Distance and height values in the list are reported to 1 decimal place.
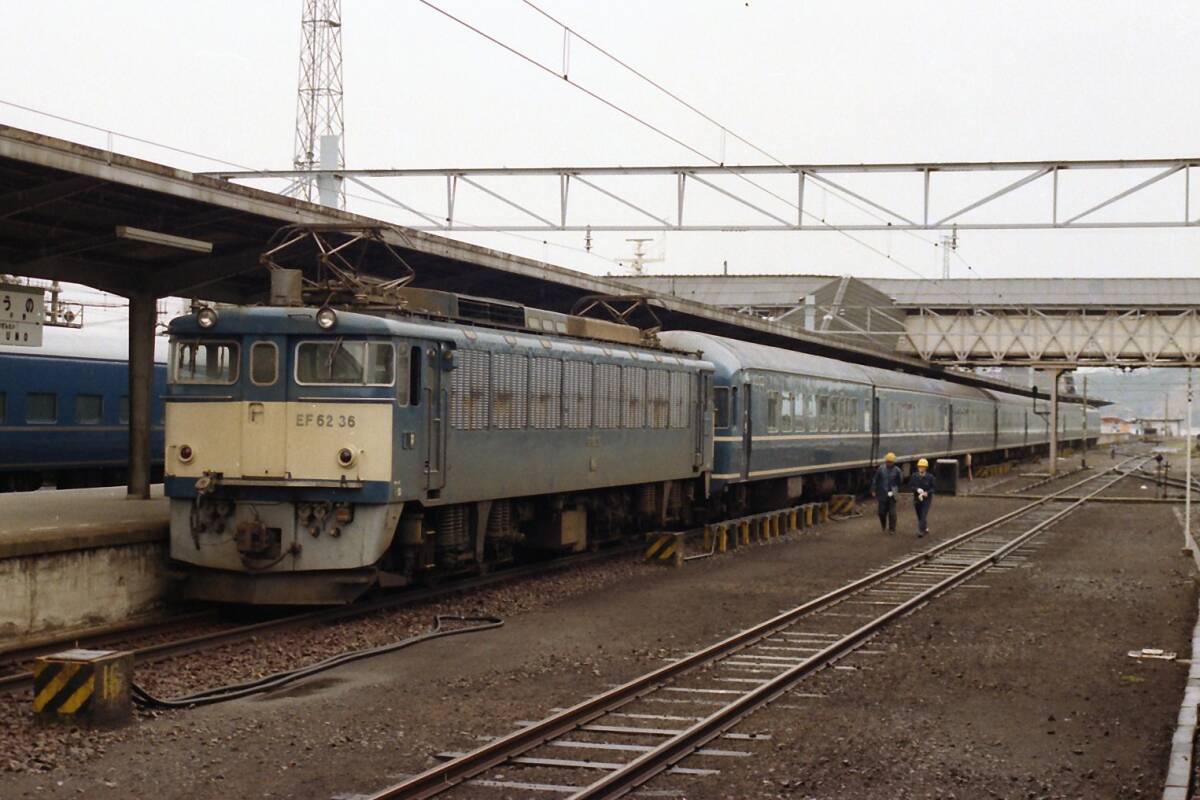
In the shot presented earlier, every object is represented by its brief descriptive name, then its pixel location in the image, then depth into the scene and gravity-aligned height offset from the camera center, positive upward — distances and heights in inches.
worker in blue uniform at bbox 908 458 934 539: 1084.5 -60.2
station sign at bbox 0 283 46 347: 685.3 +44.9
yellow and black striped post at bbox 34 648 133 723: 401.7 -82.3
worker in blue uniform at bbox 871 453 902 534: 1116.5 -57.9
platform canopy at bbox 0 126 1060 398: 579.5 +91.9
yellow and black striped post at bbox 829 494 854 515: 1320.1 -83.0
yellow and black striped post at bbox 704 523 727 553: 951.6 -84.9
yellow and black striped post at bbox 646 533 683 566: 855.1 -83.6
